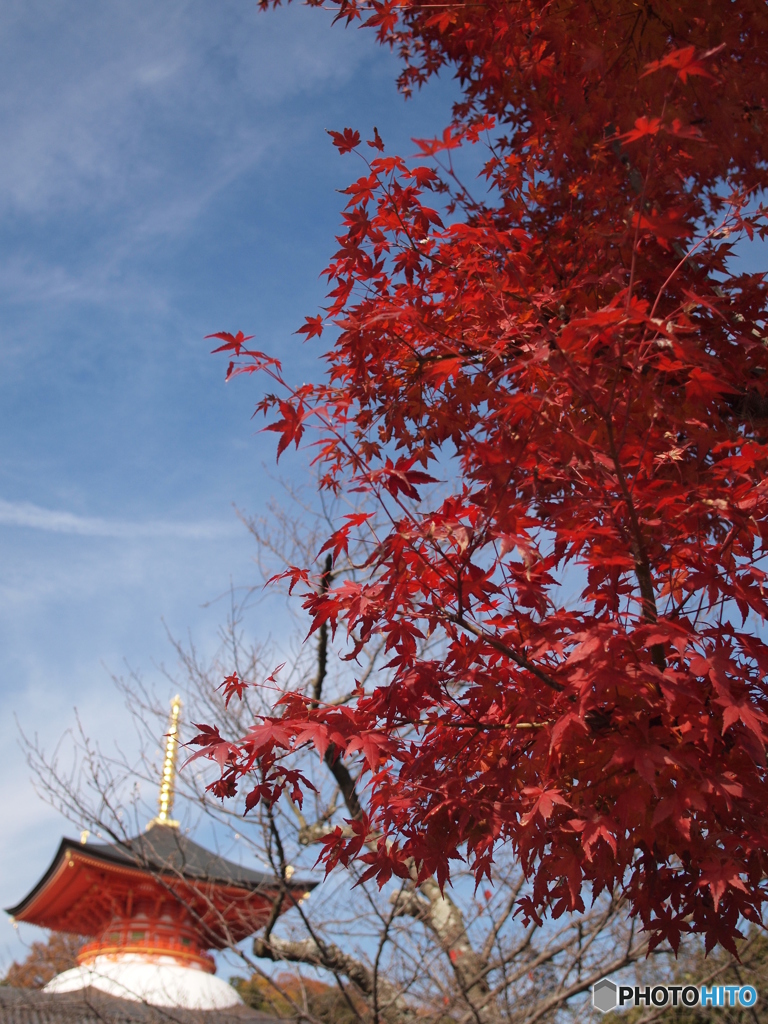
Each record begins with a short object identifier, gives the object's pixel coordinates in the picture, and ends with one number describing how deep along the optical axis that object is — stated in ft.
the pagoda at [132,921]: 38.16
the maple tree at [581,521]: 4.06
